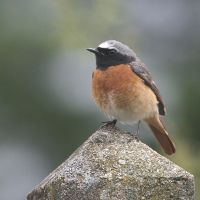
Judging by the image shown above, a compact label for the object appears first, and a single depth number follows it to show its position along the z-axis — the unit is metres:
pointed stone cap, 7.70
